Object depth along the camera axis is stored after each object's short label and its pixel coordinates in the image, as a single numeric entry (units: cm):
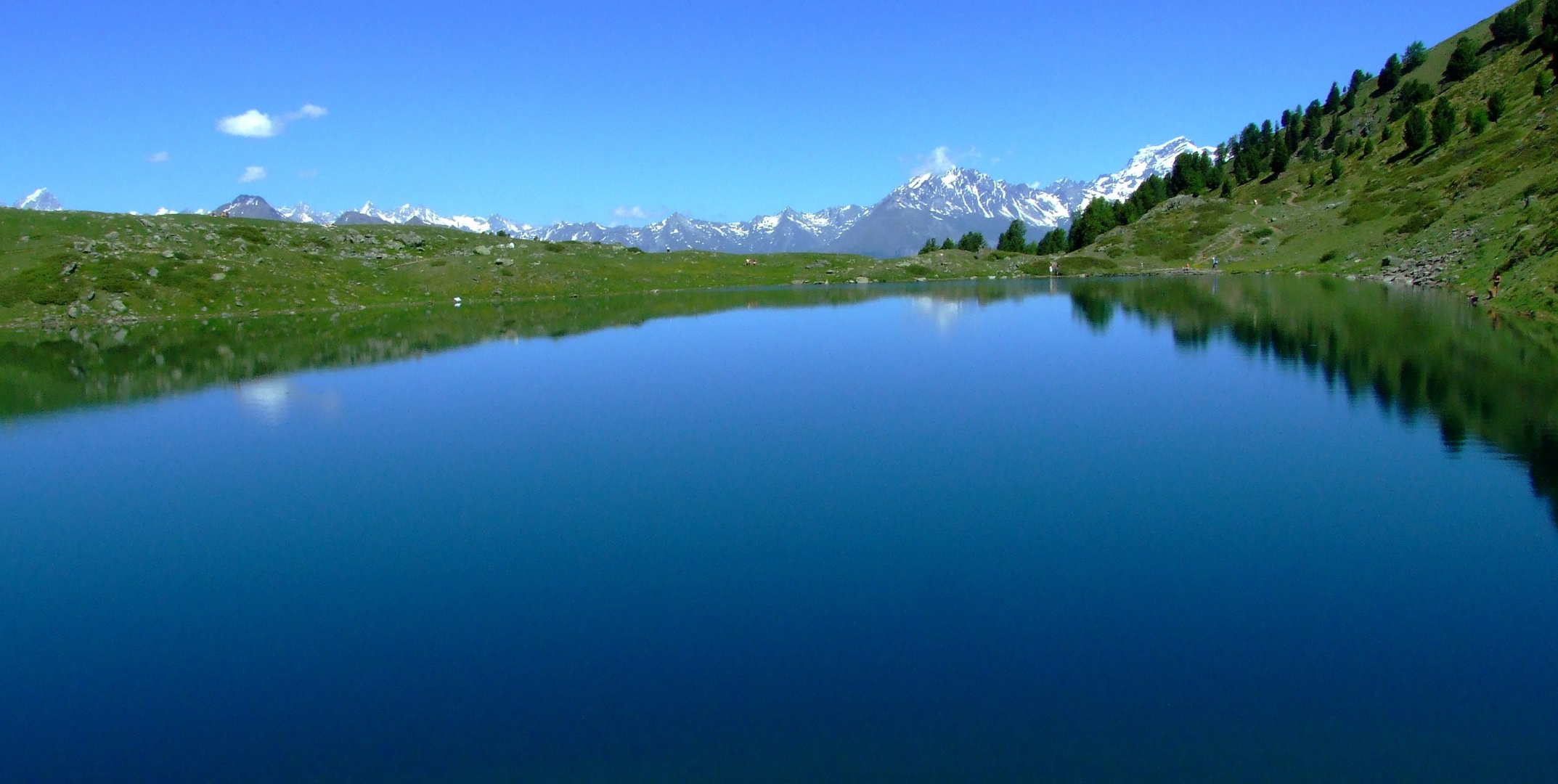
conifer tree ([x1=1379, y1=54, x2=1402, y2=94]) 19238
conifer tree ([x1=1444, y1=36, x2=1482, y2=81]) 16688
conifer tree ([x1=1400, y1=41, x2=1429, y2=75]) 19500
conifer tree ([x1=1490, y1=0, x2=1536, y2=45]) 16425
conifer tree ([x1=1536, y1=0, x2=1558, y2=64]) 14288
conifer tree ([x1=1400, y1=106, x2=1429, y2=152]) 14025
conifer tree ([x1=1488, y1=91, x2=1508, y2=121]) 13175
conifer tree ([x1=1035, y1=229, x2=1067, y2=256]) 18725
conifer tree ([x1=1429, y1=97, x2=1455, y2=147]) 13625
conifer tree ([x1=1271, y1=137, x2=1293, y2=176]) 17138
